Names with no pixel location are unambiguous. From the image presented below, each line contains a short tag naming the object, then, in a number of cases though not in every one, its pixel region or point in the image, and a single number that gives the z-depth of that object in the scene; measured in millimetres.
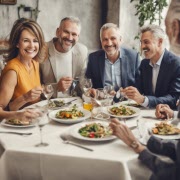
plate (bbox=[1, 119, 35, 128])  1888
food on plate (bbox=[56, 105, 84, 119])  2074
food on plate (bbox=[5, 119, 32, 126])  1920
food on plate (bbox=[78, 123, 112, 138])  1754
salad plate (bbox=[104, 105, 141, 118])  2150
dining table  1514
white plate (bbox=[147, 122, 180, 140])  1727
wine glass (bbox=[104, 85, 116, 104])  2340
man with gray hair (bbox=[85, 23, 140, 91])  3379
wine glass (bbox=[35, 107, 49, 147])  1684
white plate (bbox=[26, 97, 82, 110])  2500
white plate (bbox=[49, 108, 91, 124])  2010
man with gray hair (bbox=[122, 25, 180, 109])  2744
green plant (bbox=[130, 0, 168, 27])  4652
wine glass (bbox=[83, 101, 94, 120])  2258
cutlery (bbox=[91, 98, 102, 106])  2256
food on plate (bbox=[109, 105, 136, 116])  2182
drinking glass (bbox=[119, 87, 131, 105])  2448
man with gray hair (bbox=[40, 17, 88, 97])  3400
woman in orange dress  2508
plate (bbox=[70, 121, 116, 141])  1687
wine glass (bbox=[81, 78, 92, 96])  2502
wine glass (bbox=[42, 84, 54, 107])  2262
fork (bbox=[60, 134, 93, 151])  1636
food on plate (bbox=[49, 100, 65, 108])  2451
